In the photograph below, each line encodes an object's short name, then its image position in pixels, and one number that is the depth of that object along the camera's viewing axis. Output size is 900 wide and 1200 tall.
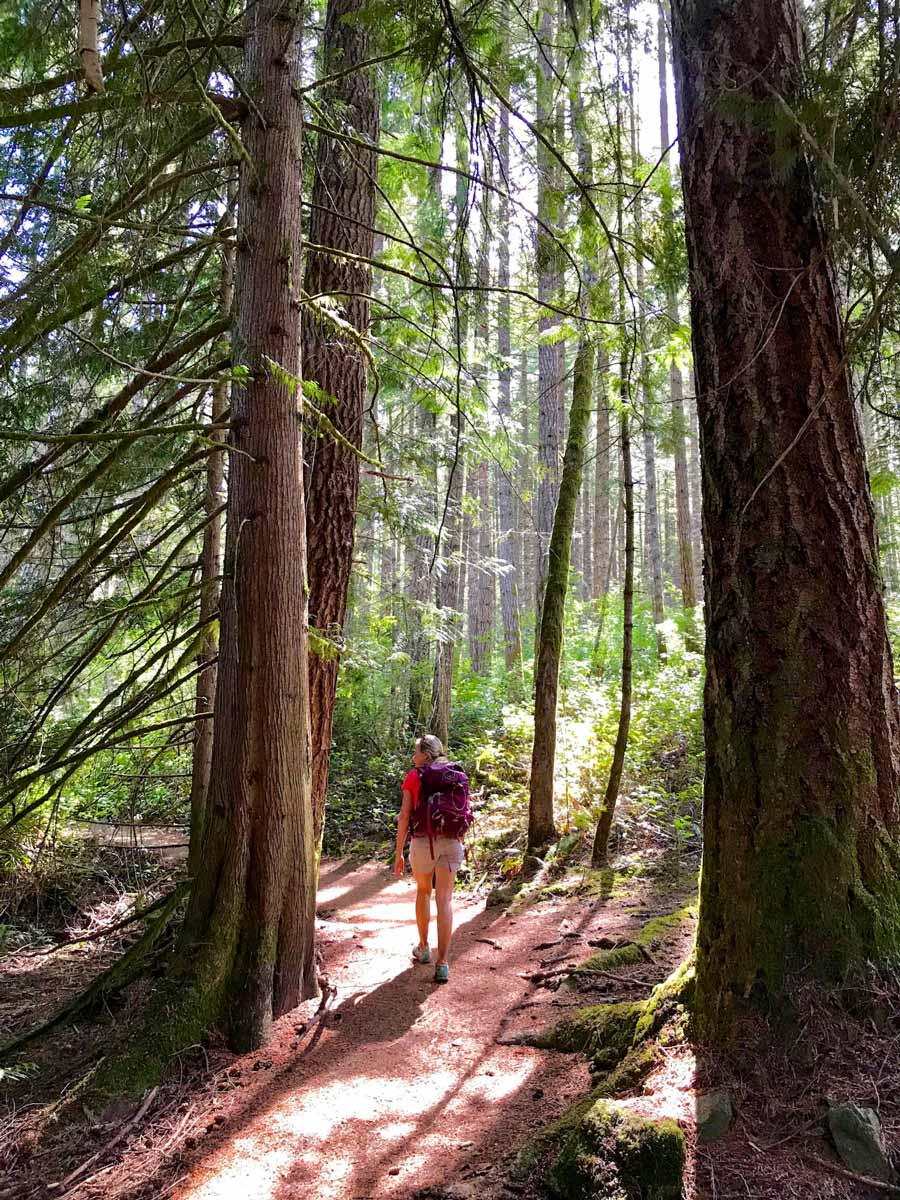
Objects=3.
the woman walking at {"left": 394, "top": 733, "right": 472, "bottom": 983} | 5.70
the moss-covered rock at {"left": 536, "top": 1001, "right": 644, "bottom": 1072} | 3.57
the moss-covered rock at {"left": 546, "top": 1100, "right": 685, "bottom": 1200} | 2.41
